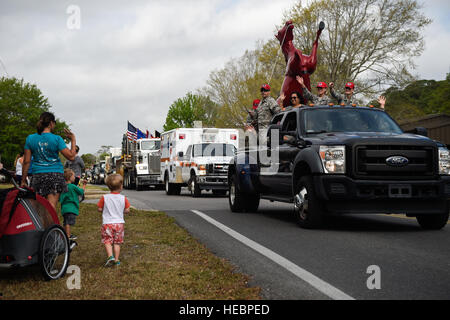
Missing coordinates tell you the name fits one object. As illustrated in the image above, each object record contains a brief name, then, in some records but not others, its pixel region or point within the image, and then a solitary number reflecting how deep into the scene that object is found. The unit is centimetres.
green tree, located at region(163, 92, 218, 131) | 8494
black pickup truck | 853
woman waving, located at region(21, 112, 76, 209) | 698
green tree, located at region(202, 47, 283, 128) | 4344
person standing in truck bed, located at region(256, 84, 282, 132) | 1255
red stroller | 533
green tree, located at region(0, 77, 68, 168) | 6450
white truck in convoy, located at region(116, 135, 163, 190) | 3162
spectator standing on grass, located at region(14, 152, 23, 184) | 1595
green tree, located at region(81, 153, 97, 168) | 16750
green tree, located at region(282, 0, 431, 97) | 3575
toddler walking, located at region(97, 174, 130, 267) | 634
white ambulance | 2109
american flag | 3556
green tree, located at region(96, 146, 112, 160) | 17775
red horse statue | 1408
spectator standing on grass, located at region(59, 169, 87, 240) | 775
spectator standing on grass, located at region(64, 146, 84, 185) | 1521
